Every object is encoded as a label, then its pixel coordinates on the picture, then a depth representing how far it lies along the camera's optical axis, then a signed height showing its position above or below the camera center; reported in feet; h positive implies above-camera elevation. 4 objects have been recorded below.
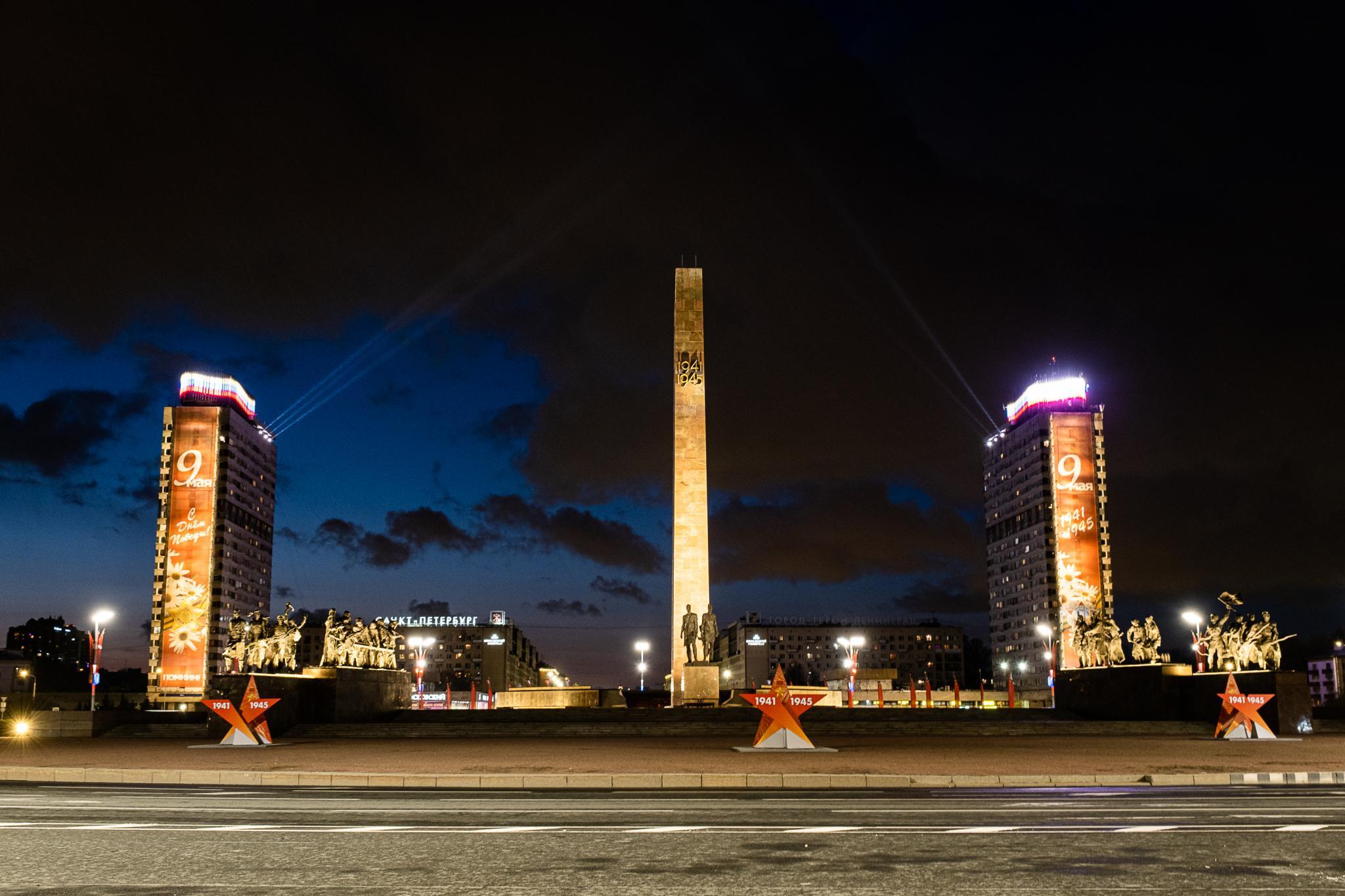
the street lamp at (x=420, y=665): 253.96 -6.84
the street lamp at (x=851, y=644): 208.27 -1.92
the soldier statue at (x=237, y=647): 112.47 -1.40
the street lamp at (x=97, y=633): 129.29 -0.13
